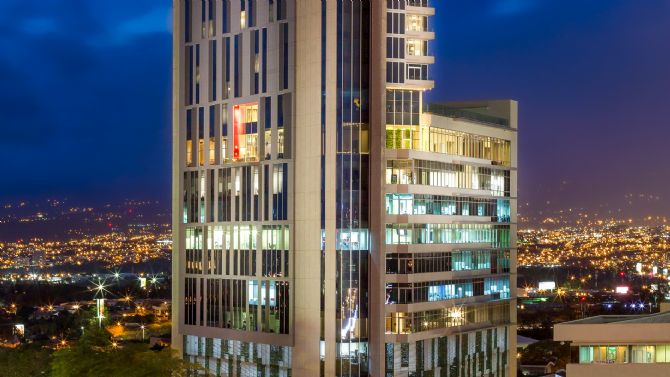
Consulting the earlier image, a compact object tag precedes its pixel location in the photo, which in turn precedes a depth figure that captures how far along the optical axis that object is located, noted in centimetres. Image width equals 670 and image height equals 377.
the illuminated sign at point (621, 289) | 19278
